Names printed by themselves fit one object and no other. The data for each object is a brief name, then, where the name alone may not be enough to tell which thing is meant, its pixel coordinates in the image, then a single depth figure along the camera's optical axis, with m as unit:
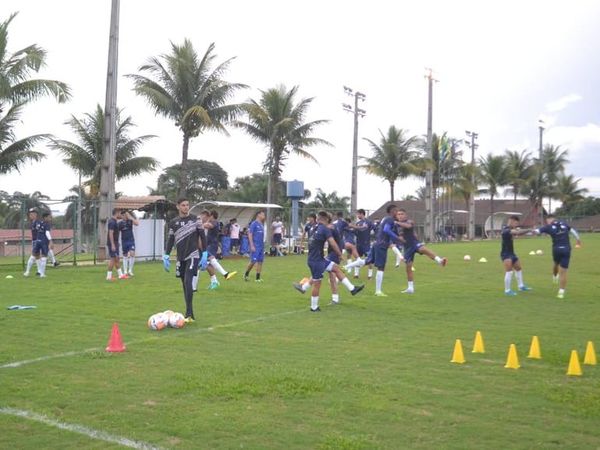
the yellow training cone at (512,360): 7.32
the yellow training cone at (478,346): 8.16
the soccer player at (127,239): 18.20
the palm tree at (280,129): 40.25
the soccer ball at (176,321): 9.78
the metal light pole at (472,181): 62.37
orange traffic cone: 8.09
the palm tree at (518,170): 75.62
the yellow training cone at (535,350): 7.84
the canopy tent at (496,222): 73.88
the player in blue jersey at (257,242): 16.88
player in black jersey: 10.43
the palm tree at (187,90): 32.31
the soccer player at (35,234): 18.61
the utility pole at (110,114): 25.02
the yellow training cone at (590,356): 7.48
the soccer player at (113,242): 17.36
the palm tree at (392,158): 54.00
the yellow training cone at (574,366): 7.00
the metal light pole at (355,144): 42.47
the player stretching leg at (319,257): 11.99
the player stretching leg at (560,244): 14.35
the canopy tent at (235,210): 29.88
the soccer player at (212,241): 15.62
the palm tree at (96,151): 36.78
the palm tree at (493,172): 73.94
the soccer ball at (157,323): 9.62
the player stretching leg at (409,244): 14.79
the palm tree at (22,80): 22.67
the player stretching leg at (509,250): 14.88
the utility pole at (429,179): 48.38
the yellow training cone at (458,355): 7.56
